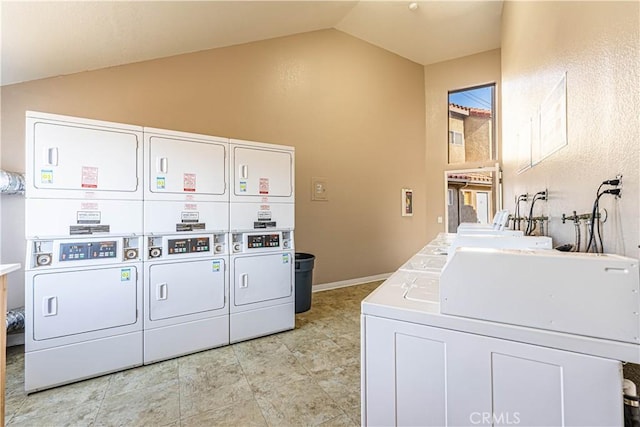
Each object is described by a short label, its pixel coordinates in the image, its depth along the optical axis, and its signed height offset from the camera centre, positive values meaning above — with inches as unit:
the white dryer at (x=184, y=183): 99.8 +11.9
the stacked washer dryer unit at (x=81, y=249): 83.7 -9.5
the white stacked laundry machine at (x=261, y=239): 116.0 -9.5
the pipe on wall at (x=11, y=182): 95.9 +11.3
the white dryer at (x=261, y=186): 116.2 +12.0
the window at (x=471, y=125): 236.2 +72.7
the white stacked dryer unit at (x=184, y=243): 99.8 -9.6
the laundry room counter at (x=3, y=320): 60.4 -20.9
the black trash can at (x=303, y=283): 144.8 -33.2
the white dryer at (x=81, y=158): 83.7 +17.5
